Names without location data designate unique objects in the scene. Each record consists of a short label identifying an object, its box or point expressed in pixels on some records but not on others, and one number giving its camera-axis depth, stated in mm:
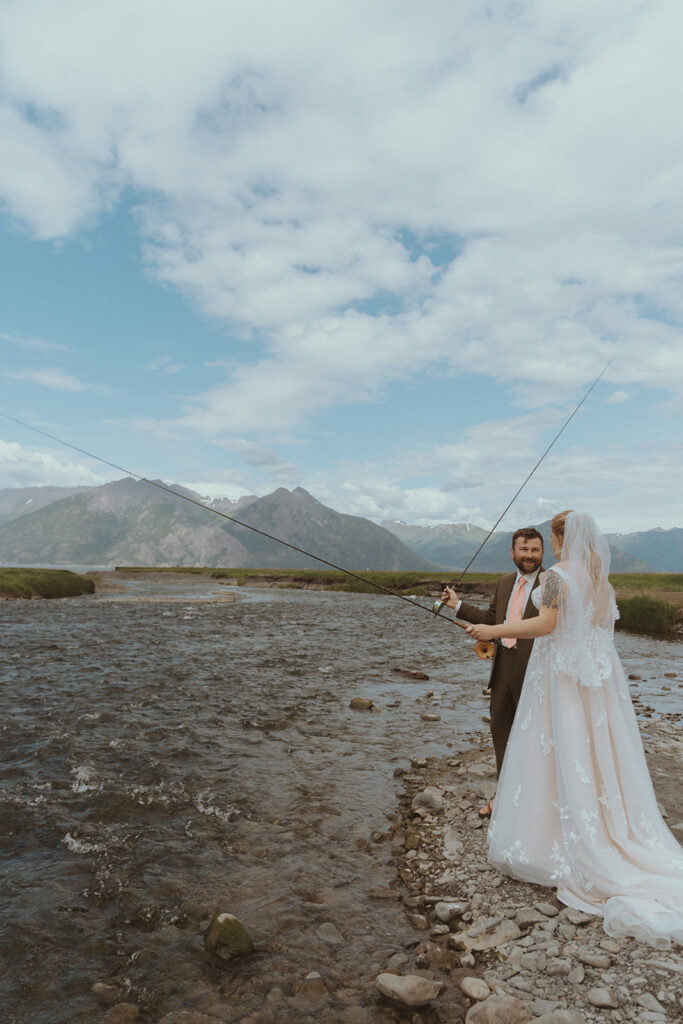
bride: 5695
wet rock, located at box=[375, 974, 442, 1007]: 4707
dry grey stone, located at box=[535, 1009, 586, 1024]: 4031
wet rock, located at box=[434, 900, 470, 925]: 5977
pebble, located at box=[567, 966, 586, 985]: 4566
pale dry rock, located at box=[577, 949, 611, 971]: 4660
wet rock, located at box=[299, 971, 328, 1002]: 4930
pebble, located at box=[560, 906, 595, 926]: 5281
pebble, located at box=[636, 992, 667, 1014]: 4127
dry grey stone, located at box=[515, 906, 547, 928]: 5484
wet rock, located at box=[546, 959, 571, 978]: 4699
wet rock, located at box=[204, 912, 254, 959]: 5488
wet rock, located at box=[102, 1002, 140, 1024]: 4672
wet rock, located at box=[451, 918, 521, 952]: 5379
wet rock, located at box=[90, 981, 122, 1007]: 4902
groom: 7402
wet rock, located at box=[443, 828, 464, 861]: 7334
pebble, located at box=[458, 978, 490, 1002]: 4699
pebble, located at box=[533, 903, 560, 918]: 5560
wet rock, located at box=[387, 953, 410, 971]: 5275
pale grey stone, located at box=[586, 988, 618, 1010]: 4230
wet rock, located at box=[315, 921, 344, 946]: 5738
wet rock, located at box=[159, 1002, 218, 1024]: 4629
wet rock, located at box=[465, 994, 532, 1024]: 4254
